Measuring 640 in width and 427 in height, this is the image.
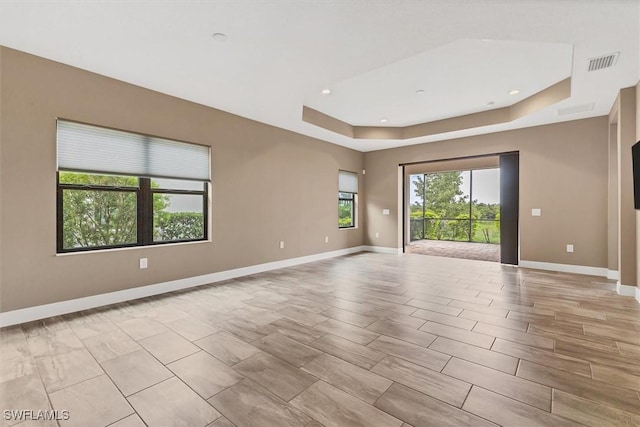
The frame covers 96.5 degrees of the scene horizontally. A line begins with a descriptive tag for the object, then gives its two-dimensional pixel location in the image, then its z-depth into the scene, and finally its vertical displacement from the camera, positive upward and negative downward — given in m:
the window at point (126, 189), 3.27 +0.31
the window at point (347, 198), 7.34 +0.40
